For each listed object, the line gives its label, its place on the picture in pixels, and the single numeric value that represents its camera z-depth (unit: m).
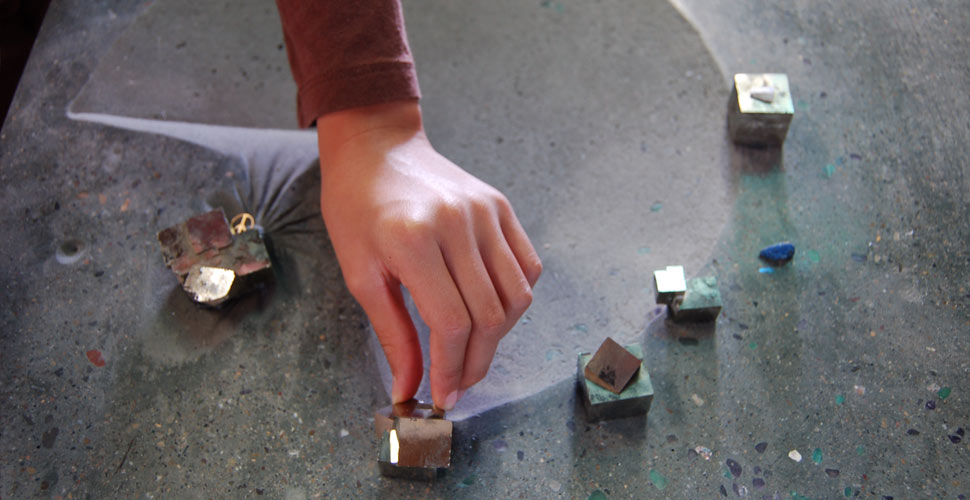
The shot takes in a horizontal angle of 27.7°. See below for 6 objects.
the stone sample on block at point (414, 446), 0.92
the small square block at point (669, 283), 0.97
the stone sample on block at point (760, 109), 1.02
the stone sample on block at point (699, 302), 0.97
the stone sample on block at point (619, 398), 0.94
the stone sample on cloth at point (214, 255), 0.97
